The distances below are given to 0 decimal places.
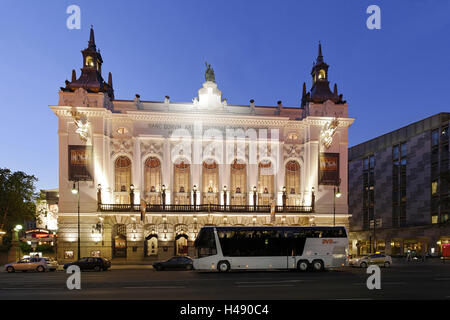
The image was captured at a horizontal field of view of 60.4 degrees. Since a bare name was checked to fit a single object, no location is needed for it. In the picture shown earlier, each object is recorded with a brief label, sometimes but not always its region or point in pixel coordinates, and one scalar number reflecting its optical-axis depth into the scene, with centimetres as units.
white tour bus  3025
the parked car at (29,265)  3456
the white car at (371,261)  3688
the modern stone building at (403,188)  7112
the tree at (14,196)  5938
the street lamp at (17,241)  4838
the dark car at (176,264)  3484
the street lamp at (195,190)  4906
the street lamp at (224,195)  4952
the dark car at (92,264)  3528
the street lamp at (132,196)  4744
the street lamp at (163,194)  4874
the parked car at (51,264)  3510
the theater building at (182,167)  4766
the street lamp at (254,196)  4982
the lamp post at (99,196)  4688
